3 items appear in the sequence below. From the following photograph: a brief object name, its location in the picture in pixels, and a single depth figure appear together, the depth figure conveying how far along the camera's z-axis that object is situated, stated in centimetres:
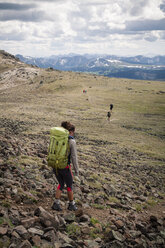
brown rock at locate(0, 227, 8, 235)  591
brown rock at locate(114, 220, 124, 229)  847
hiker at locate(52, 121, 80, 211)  830
